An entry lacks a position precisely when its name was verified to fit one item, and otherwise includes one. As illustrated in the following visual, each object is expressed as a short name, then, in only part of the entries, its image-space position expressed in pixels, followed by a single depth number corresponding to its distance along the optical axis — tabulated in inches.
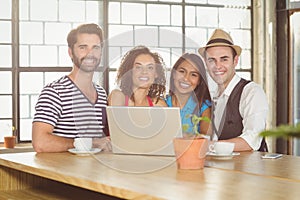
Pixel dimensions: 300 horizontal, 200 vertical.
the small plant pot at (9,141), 209.3
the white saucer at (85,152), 111.4
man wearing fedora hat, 130.9
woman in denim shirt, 121.6
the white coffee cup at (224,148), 110.3
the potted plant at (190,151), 90.0
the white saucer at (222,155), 109.8
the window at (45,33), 216.2
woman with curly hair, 116.4
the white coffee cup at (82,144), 113.1
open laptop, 100.5
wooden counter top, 68.1
